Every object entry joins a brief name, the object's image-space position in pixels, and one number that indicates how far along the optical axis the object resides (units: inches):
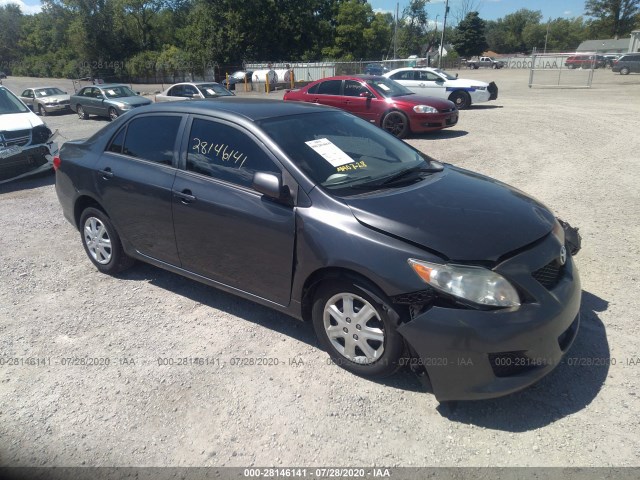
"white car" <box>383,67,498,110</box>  694.5
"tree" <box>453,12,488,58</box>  3355.8
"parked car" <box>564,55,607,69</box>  1569.1
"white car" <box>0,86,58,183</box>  326.0
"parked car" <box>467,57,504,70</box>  2657.5
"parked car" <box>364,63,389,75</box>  1320.1
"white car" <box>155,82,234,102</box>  704.4
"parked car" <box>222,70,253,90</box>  1384.7
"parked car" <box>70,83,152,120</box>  737.0
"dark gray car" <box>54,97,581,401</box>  102.7
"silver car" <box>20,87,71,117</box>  888.6
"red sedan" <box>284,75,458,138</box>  458.3
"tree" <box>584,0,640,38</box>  3513.8
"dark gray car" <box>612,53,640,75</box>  1605.6
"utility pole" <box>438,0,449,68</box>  1666.6
